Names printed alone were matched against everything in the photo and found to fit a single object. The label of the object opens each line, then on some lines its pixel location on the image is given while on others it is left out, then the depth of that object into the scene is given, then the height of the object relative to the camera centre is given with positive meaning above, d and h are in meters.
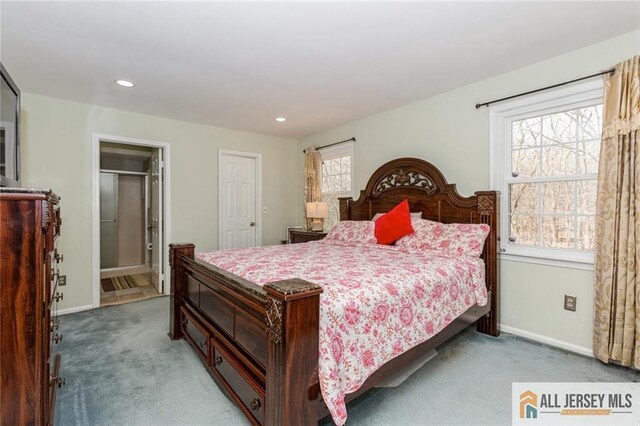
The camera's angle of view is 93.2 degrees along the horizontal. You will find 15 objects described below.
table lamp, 4.45 -0.01
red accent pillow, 3.10 -0.16
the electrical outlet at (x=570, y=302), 2.47 -0.75
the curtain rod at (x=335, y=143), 4.35 +1.01
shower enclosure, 5.70 -0.24
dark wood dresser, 1.08 -0.36
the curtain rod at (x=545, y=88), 2.25 +1.05
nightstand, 4.18 -0.38
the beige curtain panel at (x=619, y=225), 2.10 -0.09
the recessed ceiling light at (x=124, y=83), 2.96 +1.23
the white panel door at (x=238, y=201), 4.70 +0.12
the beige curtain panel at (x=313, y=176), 4.92 +0.54
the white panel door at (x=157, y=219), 4.22 -0.17
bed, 1.31 -0.59
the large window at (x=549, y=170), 2.46 +0.37
